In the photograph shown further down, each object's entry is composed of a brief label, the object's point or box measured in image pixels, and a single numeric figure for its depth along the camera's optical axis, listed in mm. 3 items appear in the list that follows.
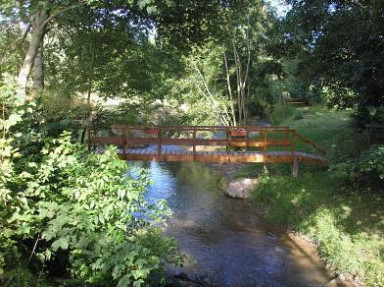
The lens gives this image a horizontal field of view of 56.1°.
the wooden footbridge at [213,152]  12555
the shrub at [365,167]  8984
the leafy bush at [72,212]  4465
